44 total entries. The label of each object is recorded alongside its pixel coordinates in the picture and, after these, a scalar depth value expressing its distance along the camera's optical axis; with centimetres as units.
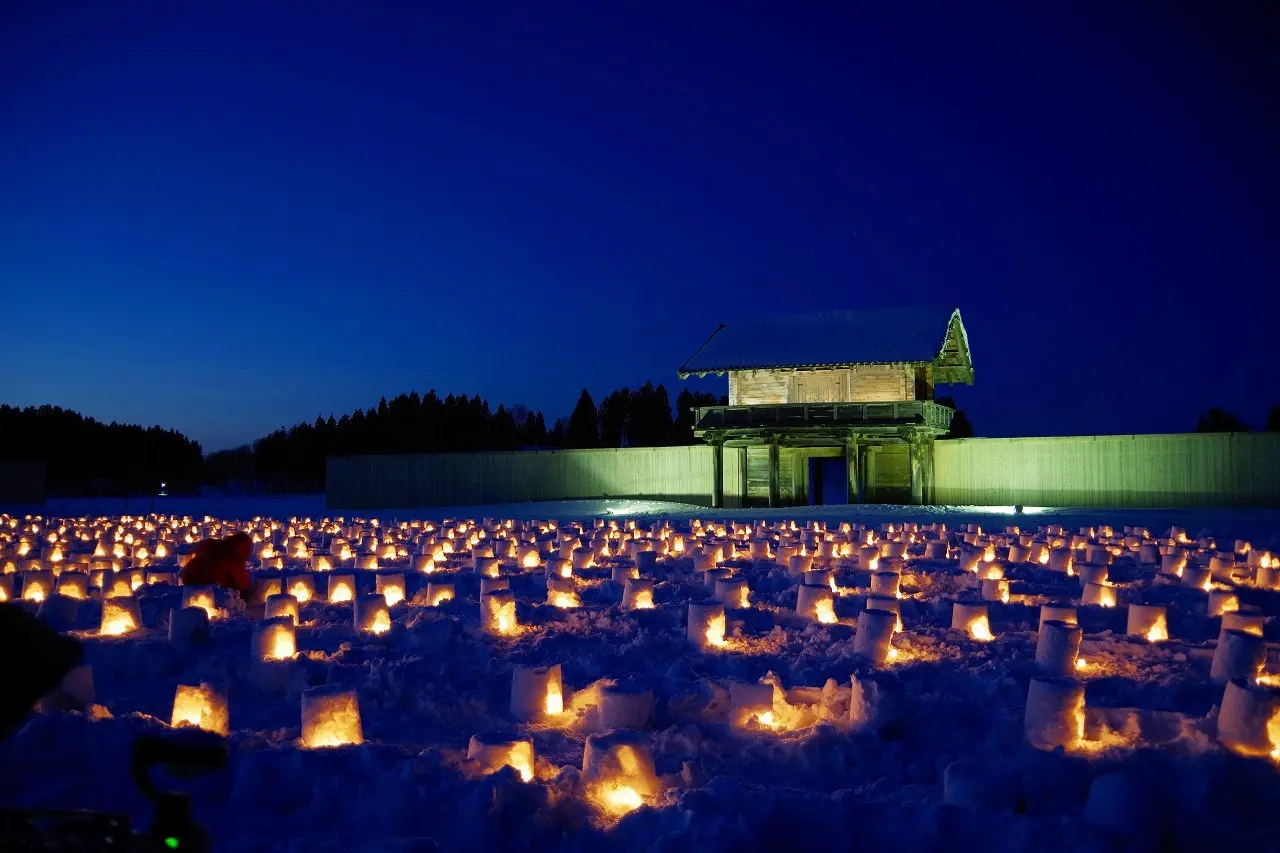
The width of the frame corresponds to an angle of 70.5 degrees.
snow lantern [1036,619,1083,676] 665
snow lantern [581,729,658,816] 443
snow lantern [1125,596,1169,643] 779
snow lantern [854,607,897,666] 693
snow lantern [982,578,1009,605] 945
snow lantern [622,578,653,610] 901
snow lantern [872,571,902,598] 943
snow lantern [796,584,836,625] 854
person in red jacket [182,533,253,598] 954
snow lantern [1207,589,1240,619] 888
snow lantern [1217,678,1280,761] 491
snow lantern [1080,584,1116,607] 913
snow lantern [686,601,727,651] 750
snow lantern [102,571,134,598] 987
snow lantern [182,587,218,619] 880
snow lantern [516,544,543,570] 1248
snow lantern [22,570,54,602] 989
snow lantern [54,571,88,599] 977
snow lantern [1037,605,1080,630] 746
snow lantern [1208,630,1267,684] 629
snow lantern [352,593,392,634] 801
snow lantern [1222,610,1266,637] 725
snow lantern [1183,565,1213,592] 1071
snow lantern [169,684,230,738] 546
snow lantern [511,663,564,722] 574
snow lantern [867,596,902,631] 772
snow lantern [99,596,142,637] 807
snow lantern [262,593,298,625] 809
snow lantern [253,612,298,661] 699
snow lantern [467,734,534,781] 469
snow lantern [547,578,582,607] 930
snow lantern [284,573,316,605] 962
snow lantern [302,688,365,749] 513
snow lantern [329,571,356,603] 984
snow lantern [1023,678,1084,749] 511
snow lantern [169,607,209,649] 750
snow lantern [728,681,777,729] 552
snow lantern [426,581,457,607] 930
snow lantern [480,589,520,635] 802
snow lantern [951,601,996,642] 782
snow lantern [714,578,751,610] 905
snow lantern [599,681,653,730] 545
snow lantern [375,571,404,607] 951
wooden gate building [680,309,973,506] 2872
